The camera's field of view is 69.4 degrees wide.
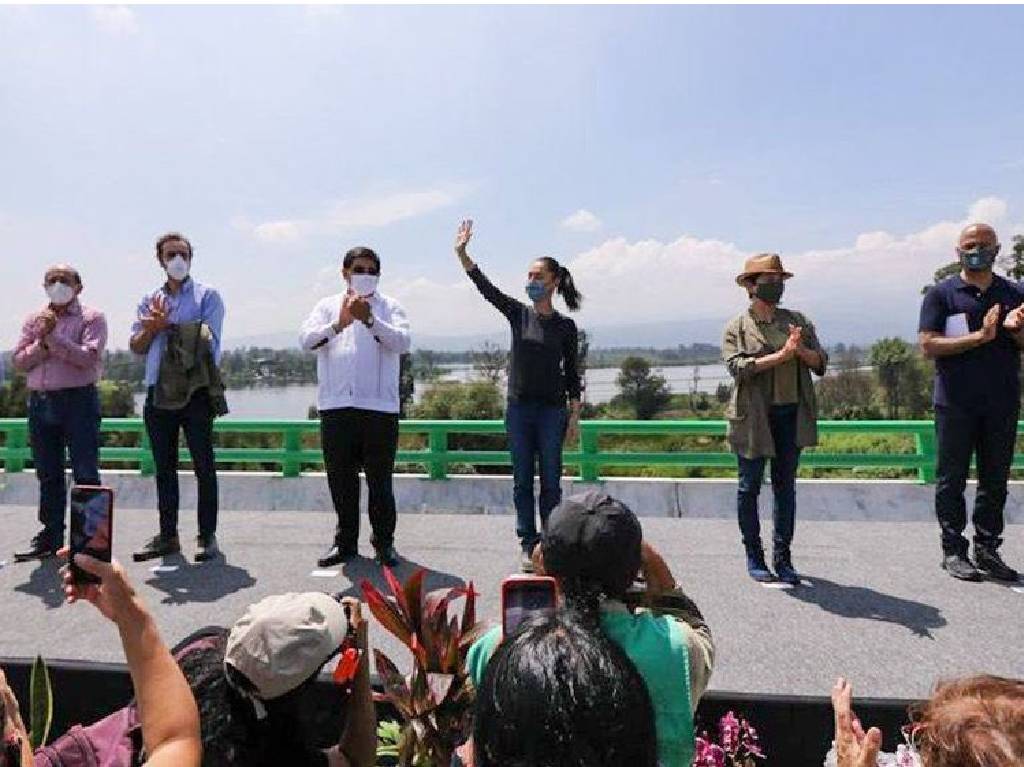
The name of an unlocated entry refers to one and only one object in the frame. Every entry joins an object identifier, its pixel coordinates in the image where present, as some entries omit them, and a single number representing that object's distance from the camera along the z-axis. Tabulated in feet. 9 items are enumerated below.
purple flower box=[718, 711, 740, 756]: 6.11
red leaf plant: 6.14
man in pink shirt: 15.58
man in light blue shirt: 15.55
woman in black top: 15.23
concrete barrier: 19.01
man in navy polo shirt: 13.30
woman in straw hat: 13.51
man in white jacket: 14.80
